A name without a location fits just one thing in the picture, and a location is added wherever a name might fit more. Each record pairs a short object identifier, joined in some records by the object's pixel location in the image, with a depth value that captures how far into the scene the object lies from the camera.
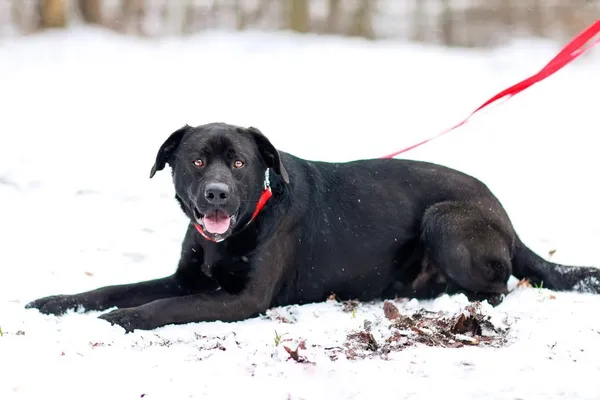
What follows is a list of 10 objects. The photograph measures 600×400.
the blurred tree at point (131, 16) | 14.16
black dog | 4.60
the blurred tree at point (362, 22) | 14.52
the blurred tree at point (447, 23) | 14.67
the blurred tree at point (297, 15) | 14.30
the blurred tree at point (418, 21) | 14.90
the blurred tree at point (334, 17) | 14.46
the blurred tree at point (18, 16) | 13.55
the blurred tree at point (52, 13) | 13.20
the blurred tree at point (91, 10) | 13.90
